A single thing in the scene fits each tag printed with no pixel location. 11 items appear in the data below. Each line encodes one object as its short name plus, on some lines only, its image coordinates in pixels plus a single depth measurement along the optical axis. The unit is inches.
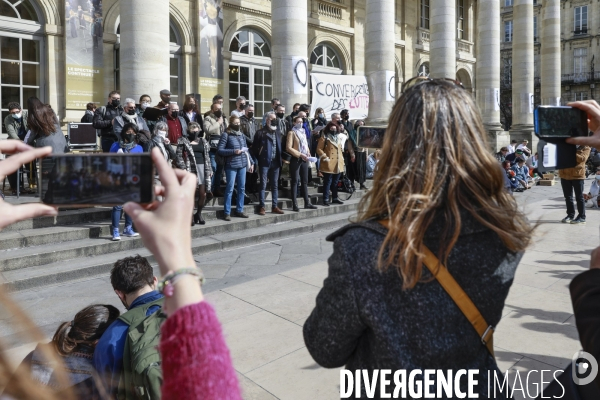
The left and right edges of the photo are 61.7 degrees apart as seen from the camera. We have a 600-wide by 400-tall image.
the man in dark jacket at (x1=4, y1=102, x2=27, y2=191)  389.4
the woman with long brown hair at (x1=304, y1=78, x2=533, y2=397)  52.1
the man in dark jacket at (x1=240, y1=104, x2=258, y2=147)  416.8
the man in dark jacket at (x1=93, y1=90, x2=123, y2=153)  349.3
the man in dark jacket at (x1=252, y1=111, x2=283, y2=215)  386.6
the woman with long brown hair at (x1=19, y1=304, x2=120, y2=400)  92.1
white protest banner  595.7
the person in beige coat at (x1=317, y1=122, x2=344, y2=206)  430.9
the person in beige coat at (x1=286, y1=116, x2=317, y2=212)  403.2
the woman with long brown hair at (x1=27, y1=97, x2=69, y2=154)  289.3
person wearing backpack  86.4
